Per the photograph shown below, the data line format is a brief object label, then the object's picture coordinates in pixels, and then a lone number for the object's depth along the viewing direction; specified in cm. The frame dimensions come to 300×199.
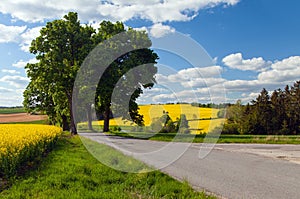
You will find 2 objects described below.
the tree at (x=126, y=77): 3181
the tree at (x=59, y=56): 3084
